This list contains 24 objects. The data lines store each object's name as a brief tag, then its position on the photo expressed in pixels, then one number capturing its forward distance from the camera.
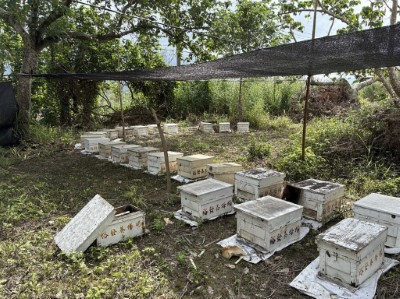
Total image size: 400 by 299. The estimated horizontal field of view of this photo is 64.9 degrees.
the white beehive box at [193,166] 4.81
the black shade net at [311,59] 2.44
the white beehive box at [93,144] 6.79
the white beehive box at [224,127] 9.65
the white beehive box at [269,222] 2.76
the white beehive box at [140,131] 9.10
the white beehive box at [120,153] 5.85
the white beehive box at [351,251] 2.24
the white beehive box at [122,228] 2.89
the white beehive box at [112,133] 8.24
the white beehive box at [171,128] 9.37
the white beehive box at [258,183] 3.66
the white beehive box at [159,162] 5.17
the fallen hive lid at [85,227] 2.76
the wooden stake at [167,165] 4.23
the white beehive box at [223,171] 4.27
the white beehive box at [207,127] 9.64
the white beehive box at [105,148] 6.32
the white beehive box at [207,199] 3.38
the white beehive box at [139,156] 5.54
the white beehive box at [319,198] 3.31
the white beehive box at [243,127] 9.64
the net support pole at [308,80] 4.38
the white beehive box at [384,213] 2.77
